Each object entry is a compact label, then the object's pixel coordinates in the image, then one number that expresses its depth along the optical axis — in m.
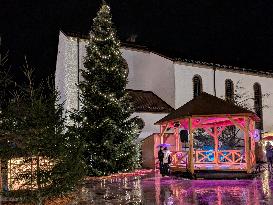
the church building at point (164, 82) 32.25
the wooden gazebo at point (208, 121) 20.70
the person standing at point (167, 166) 22.25
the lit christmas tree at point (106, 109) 24.86
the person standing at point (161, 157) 22.39
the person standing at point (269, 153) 24.64
